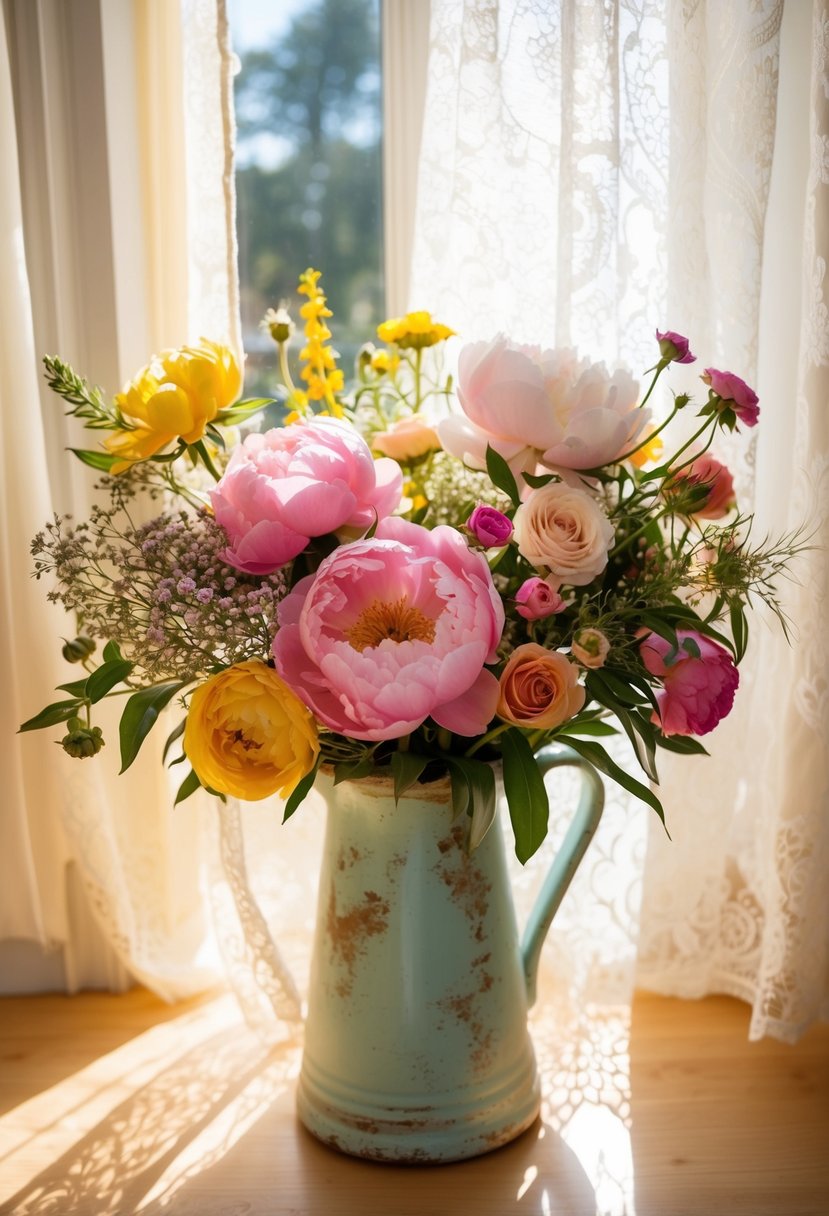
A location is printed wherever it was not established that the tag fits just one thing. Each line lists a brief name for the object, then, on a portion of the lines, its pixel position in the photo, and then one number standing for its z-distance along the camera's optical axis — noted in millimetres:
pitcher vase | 833
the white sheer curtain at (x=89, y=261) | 1003
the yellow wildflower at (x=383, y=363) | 940
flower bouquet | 701
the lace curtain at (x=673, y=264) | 944
